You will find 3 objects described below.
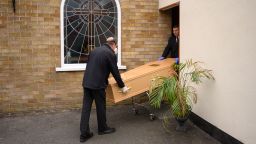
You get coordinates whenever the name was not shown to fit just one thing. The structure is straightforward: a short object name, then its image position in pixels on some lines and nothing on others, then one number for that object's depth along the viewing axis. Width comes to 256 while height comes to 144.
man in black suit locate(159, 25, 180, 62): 8.14
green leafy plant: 6.15
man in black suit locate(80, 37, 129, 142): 6.15
